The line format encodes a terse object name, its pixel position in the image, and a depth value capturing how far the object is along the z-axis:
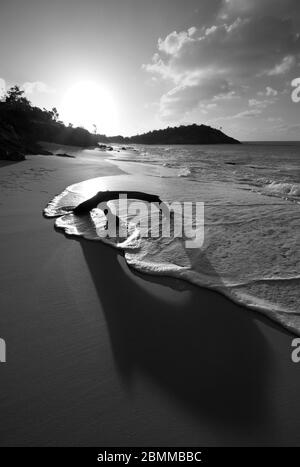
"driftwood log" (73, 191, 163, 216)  4.51
